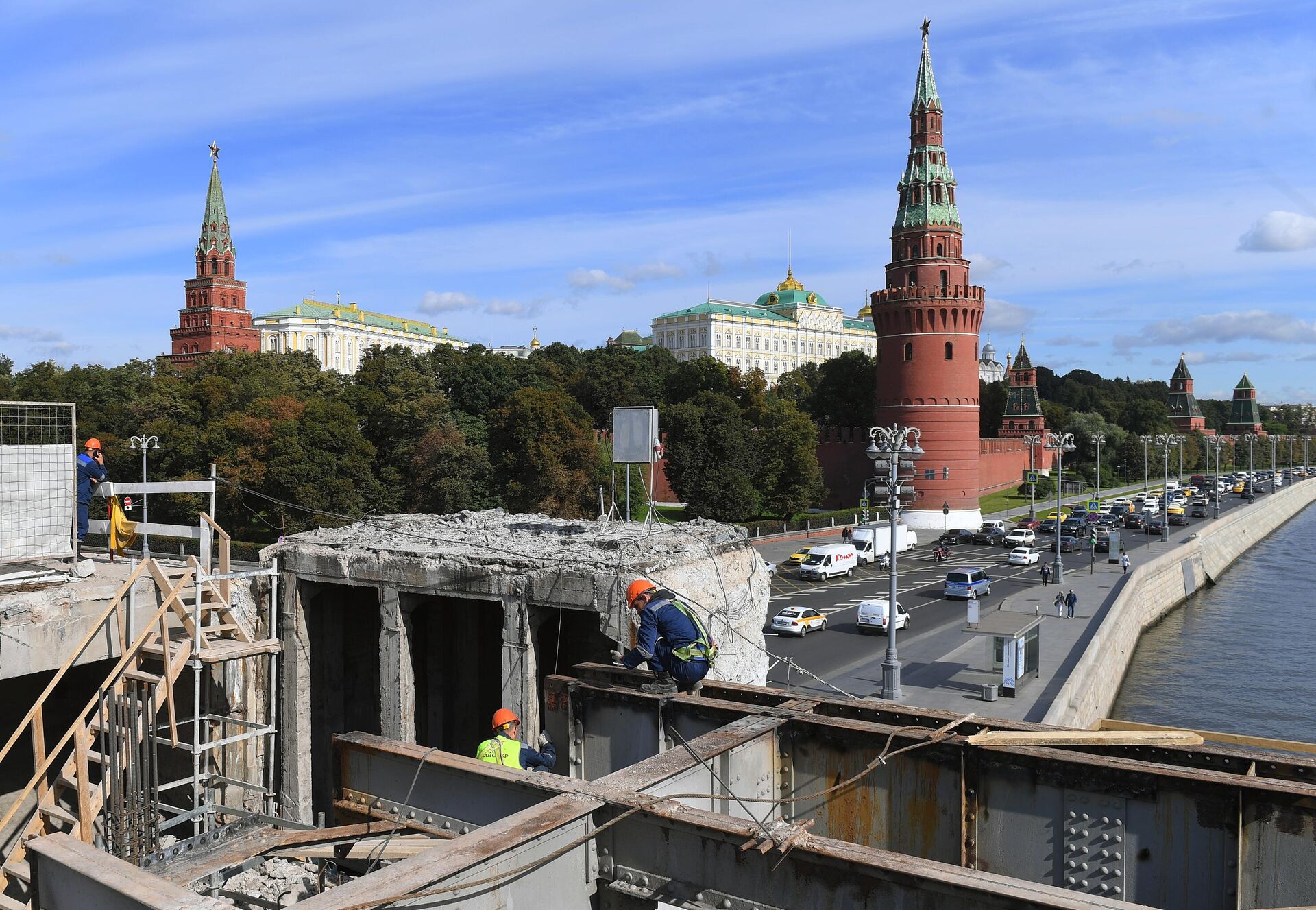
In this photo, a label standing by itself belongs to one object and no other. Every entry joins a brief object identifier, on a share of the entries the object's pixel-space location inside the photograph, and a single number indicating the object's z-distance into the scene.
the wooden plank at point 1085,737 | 6.68
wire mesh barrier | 14.54
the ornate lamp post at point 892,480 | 22.17
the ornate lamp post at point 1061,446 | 40.19
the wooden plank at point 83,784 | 9.95
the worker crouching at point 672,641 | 8.34
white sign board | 15.62
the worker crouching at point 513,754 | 7.55
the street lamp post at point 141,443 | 37.25
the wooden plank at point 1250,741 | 8.33
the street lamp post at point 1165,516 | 55.11
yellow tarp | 15.01
